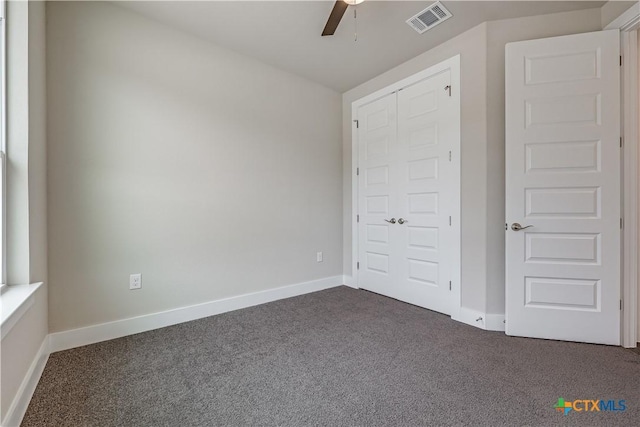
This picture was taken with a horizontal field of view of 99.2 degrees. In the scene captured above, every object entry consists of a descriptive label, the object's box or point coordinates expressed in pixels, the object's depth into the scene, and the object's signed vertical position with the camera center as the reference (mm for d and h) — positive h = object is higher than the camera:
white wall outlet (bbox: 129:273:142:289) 2312 -585
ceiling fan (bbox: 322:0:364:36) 1844 +1418
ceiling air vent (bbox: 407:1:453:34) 2235 +1679
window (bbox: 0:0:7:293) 1490 +390
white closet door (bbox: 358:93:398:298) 3252 +218
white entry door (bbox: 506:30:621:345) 2096 +191
